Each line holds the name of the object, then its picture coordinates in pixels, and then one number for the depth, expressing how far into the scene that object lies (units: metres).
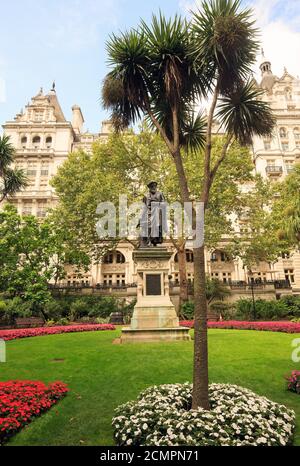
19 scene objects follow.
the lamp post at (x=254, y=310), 24.87
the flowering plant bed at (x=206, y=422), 4.05
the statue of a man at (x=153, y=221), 13.32
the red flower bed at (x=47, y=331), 15.75
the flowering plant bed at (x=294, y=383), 6.36
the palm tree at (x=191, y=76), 5.91
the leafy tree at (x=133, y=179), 25.92
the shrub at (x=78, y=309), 26.89
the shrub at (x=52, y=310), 25.95
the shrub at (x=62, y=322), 23.53
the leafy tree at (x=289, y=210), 22.17
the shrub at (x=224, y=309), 26.39
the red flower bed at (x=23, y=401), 4.70
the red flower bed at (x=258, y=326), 15.81
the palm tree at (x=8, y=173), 22.34
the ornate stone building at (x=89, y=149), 40.19
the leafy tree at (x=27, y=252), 24.91
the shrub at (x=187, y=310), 24.70
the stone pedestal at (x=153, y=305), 11.73
